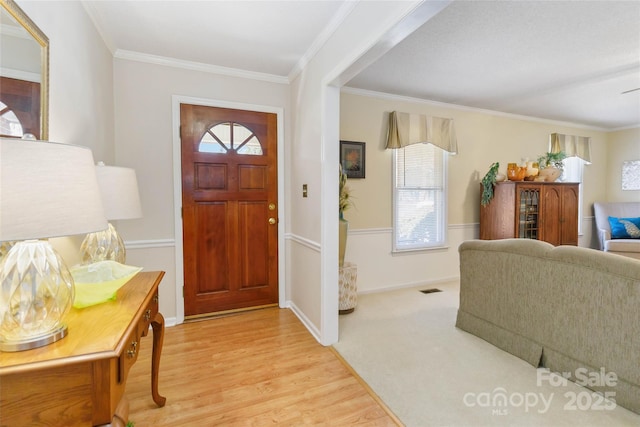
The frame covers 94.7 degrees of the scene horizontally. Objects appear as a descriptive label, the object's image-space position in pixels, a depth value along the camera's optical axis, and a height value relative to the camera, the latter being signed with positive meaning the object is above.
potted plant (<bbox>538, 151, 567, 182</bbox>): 4.20 +0.61
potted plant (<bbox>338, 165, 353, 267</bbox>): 2.96 -0.08
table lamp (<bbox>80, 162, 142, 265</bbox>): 1.59 -0.01
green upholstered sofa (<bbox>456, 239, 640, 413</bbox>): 1.65 -0.67
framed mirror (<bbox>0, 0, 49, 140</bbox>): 1.15 +0.56
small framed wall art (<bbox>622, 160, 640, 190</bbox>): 5.02 +0.54
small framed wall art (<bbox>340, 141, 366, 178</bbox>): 3.47 +0.58
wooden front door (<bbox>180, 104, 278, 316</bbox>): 2.88 -0.01
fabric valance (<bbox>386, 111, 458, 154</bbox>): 3.63 +0.97
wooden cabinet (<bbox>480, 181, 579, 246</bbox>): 3.86 -0.08
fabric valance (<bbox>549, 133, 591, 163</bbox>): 4.81 +1.02
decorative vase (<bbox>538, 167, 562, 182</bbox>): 4.19 +0.47
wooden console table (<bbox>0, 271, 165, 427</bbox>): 0.75 -0.46
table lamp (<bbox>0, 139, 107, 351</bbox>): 0.73 -0.04
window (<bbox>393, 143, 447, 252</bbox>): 3.82 +0.13
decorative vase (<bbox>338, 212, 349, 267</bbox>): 2.95 -0.31
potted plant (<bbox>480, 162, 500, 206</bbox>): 3.97 +0.32
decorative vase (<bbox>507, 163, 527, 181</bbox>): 4.02 +0.47
